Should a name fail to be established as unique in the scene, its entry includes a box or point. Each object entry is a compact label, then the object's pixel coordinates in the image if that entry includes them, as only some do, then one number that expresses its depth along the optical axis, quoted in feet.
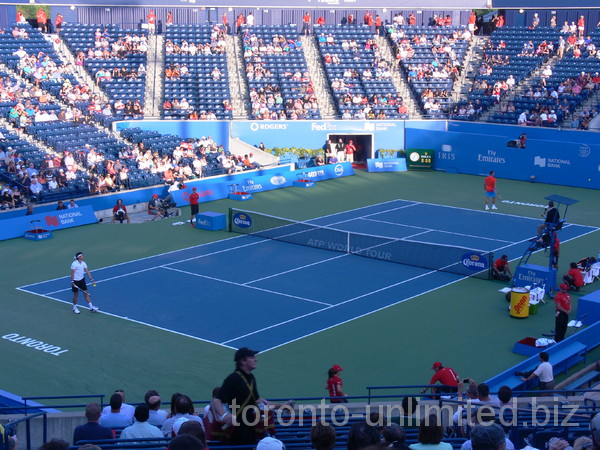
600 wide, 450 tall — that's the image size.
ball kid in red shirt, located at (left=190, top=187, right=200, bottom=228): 103.76
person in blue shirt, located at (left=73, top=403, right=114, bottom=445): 30.76
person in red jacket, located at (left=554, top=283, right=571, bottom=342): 62.23
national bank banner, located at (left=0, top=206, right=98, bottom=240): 97.76
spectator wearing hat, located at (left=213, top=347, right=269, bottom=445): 27.17
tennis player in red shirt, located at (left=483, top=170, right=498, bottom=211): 111.45
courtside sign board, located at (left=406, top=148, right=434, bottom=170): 144.87
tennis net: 82.84
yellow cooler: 69.62
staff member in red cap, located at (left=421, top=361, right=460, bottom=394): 49.58
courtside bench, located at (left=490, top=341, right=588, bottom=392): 52.95
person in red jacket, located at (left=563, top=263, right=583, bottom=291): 76.07
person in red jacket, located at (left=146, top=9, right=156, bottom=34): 162.61
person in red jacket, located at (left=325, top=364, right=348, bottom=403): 48.89
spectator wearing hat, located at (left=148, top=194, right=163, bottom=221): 110.73
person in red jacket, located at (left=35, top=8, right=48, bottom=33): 155.02
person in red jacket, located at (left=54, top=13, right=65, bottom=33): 157.20
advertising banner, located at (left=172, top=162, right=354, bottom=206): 117.60
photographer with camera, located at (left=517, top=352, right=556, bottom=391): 51.78
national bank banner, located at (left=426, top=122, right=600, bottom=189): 130.41
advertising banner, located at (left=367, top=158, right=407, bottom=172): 142.92
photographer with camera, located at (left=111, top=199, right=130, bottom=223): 105.81
